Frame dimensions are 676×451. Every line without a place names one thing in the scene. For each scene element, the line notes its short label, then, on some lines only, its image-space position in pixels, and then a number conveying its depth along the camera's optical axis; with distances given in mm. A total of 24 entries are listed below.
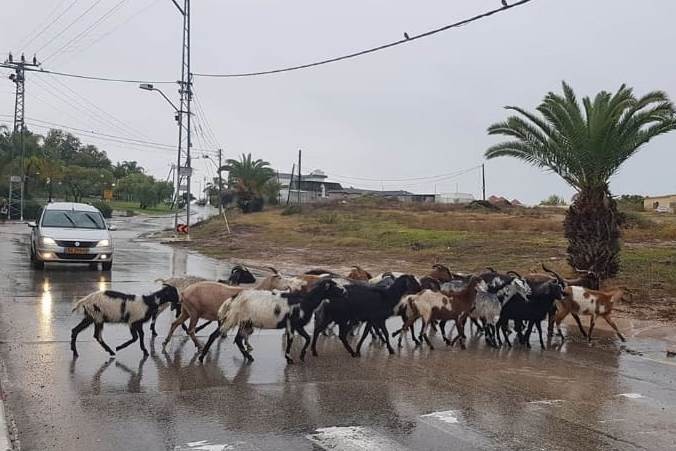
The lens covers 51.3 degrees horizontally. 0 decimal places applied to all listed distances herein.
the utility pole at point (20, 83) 49500
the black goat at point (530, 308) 11641
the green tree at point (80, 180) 76812
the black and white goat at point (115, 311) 9203
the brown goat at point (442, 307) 10992
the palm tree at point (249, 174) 59844
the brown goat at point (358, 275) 13614
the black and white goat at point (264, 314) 9172
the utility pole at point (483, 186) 91419
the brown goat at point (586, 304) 12156
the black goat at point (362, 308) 9891
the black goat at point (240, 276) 12414
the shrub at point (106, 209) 66688
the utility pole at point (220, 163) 57125
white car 19312
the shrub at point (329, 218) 46719
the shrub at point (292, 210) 55203
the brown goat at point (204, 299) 9883
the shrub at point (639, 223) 38062
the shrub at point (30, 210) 56406
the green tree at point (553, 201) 79388
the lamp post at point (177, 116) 36781
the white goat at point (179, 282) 10633
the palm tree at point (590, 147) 17953
